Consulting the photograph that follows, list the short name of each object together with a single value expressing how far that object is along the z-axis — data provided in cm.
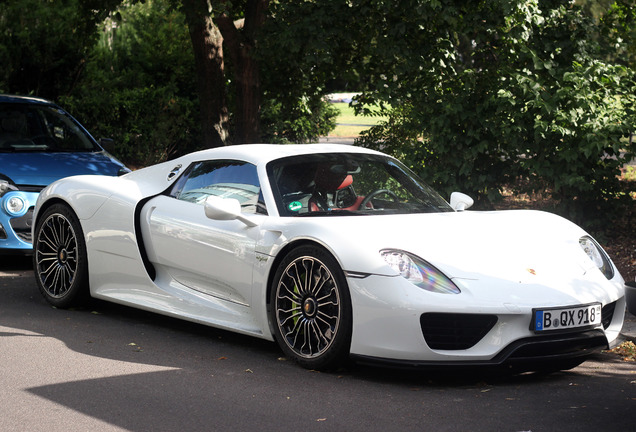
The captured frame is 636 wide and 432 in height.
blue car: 927
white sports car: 534
